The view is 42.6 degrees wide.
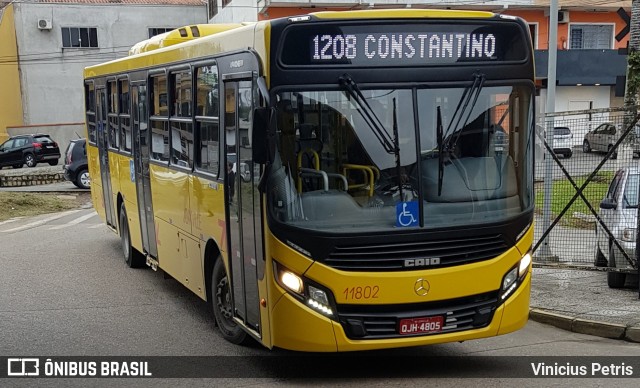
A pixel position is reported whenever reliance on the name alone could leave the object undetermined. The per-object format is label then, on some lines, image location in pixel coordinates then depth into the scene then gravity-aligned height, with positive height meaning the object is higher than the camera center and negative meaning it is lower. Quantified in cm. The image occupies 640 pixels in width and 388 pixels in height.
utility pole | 1142 -138
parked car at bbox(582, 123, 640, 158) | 1023 -101
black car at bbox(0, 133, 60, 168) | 3988 -378
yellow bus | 638 -90
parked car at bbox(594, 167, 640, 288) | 1040 -208
